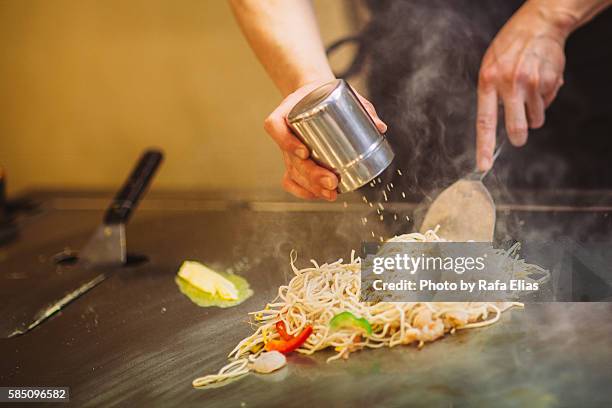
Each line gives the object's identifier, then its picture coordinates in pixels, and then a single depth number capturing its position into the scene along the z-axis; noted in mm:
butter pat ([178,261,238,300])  1669
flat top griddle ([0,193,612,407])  1240
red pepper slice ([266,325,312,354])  1374
